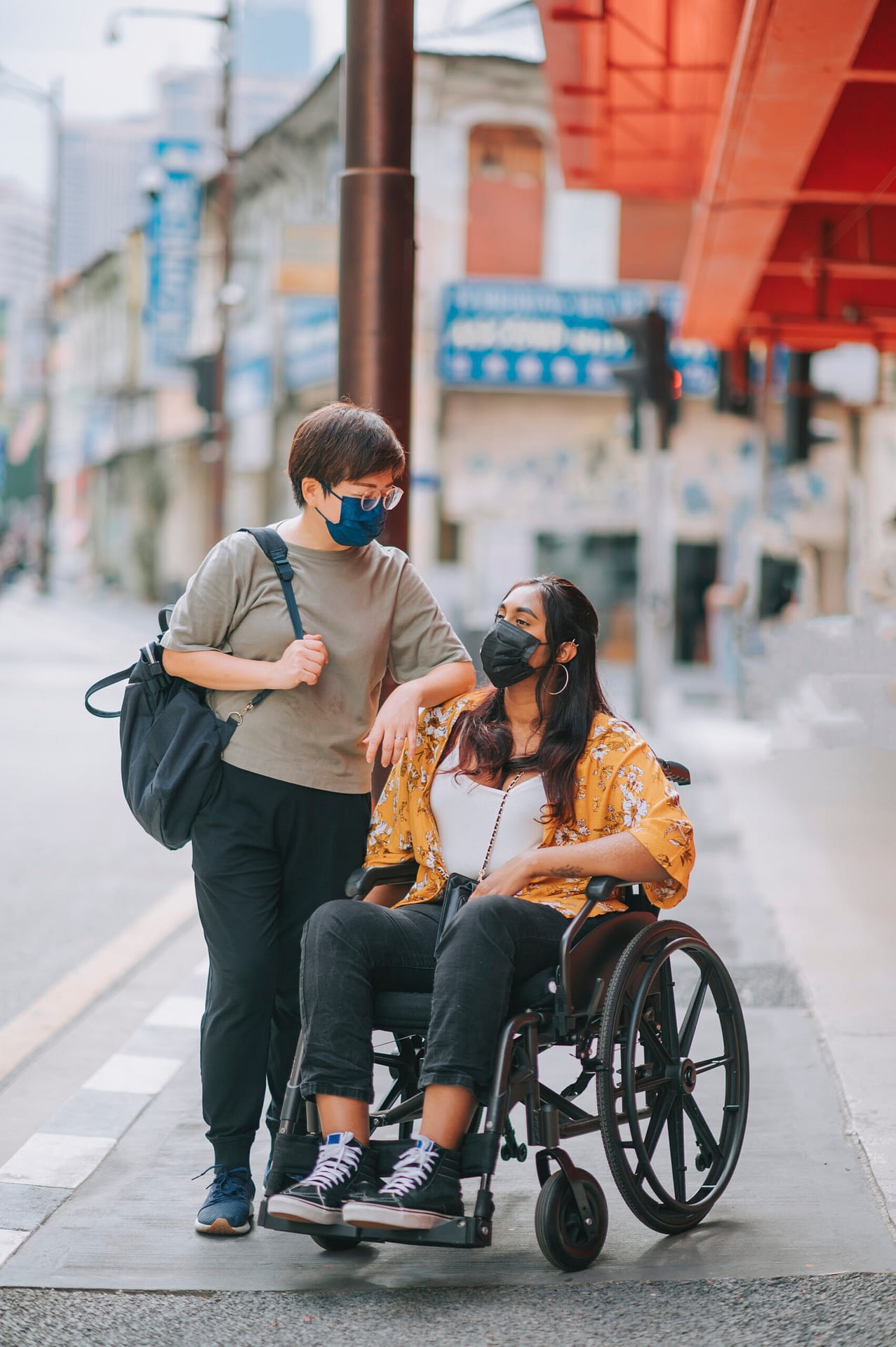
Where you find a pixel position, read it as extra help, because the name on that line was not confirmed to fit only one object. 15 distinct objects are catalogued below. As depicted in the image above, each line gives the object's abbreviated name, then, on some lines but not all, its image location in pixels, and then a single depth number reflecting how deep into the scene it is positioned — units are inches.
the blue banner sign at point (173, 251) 1269.7
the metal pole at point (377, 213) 207.0
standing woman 152.5
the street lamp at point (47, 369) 1947.6
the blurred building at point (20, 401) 2591.0
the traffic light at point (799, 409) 618.8
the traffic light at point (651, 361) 559.5
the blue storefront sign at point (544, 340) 947.3
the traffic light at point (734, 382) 649.0
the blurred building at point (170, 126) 1777.8
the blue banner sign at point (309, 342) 1018.1
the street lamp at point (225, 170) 890.7
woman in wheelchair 137.2
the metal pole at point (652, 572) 598.5
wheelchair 139.1
